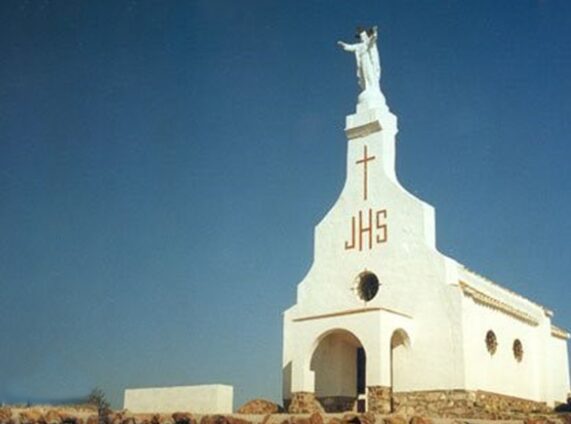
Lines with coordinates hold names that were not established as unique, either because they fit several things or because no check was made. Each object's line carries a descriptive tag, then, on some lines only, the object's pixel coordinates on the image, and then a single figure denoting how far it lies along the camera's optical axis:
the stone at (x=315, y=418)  17.36
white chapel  23.27
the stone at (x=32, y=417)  20.08
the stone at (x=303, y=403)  24.08
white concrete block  21.30
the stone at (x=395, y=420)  16.95
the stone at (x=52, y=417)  20.02
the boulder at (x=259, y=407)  23.11
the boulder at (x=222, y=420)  18.03
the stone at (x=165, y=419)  19.36
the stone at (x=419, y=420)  16.58
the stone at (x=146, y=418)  19.42
